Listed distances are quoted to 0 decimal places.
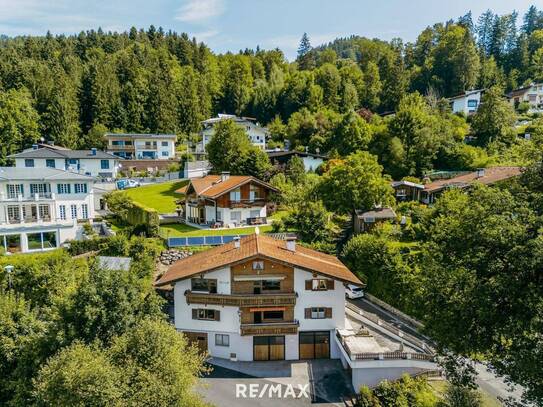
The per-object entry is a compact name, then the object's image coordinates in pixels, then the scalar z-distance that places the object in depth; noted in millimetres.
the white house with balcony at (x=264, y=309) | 31047
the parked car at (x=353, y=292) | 40062
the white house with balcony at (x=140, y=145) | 90938
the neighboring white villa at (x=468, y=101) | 95312
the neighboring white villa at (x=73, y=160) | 63500
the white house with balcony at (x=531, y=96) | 102125
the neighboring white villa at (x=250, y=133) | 91875
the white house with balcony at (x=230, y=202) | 52719
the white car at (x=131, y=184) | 73475
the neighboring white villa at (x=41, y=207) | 44125
